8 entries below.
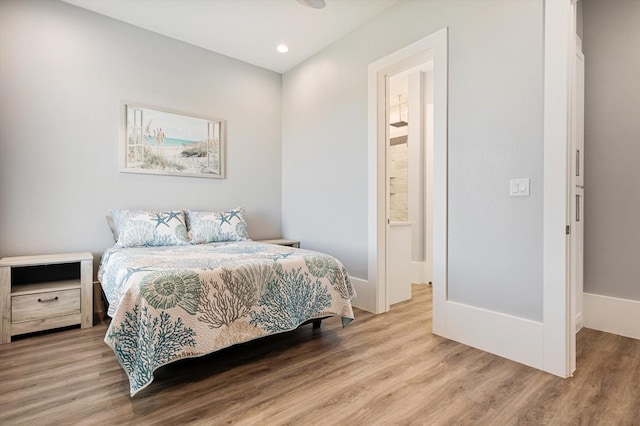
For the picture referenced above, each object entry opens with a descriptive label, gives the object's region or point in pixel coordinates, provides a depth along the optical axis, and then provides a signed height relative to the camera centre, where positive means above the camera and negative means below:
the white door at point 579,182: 2.54 +0.23
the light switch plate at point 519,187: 2.06 +0.15
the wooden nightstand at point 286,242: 3.88 -0.38
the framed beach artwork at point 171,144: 3.29 +0.71
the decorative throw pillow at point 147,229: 2.88 -0.17
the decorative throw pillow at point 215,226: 3.19 -0.17
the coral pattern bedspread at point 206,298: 1.64 -0.52
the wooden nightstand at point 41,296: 2.38 -0.67
